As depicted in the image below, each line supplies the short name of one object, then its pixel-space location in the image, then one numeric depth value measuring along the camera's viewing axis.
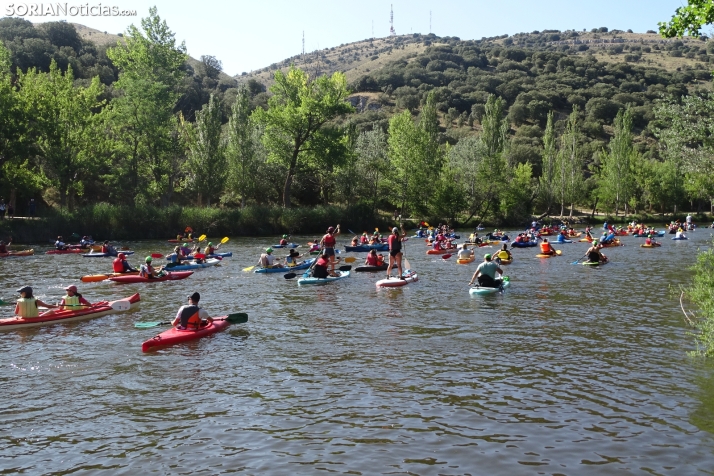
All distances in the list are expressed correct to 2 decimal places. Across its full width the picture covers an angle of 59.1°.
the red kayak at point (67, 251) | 36.56
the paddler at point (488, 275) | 22.68
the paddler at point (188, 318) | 16.02
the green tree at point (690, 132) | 16.64
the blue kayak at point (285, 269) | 28.94
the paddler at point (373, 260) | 29.98
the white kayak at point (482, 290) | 22.39
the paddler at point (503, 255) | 32.06
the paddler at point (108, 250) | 35.09
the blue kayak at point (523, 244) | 41.41
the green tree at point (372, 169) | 64.69
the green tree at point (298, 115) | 56.19
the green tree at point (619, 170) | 79.75
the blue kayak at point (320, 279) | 25.69
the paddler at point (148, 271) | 25.78
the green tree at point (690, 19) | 9.85
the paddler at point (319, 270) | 26.12
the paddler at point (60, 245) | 36.38
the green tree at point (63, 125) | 46.91
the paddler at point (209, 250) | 33.03
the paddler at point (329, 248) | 27.17
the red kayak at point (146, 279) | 25.55
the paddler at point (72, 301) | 18.36
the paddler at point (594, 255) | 31.56
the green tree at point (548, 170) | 78.94
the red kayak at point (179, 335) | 14.77
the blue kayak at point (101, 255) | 34.62
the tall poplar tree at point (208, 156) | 57.56
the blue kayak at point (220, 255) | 32.98
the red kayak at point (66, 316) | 16.88
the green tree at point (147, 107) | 51.47
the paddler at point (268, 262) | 29.14
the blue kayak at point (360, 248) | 39.22
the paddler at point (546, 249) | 35.93
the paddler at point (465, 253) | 32.97
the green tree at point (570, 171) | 79.44
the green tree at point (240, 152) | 59.78
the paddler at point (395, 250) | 24.45
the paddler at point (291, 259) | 29.58
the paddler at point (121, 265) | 26.22
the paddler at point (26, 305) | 17.05
